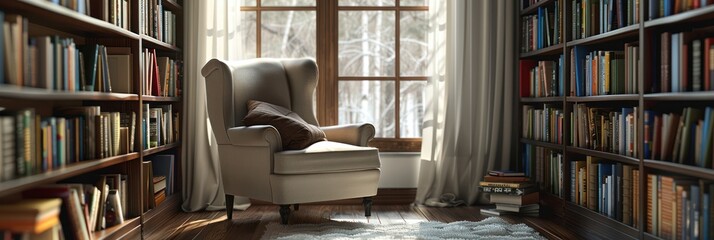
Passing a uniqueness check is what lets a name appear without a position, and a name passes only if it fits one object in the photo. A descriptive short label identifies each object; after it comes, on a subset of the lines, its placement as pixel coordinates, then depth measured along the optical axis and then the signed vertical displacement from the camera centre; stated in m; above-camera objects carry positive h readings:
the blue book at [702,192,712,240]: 2.77 -0.40
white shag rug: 3.74 -0.63
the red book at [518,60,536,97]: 4.95 +0.24
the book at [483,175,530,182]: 4.54 -0.42
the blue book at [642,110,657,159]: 3.18 -0.09
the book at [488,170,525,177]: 4.58 -0.39
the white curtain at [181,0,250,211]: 4.92 +0.13
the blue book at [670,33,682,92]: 2.97 +0.20
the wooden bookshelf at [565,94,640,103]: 3.35 +0.06
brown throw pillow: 4.29 -0.08
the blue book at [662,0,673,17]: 3.00 +0.42
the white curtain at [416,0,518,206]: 5.05 +0.14
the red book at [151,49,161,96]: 4.29 +0.19
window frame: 5.21 +0.41
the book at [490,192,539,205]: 4.49 -0.54
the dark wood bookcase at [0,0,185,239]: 2.58 +0.07
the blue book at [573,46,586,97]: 4.08 +0.24
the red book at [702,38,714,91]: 2.79 +0.17
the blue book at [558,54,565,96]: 4.30 +0.20
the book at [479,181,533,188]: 4.50 -0.45
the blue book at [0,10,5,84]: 2.34 +0.19
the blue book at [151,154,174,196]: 4.64 -0.33
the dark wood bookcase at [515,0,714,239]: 2.92 +0.04
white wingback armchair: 4.12 -0.21
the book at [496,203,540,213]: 4.50 -0.59
